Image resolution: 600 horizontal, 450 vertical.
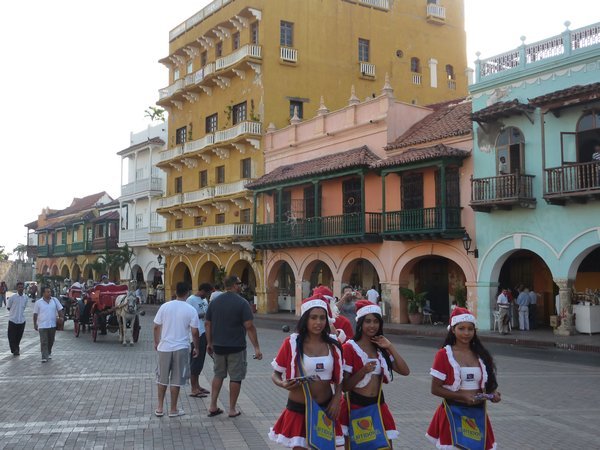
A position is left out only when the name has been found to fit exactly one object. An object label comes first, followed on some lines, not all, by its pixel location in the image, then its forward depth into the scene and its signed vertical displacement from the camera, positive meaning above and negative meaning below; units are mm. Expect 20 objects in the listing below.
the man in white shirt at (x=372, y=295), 22381 -1055
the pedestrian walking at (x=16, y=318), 15742 -1214
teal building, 20891 +3110
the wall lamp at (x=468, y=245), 24344 +647
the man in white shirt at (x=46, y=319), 14656 -1151
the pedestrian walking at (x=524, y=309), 23250 -1617
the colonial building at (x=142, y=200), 48406 +4883
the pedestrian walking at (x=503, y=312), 22891 -1690
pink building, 25406 +2657
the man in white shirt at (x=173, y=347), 8992 -1117
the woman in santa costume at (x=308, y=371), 5309 -858
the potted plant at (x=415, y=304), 26766 -1635
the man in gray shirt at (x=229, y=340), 8812 -998
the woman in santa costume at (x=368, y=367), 5402 -844
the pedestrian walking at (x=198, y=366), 10554 -1596
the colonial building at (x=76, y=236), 56250 +2859
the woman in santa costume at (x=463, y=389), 5320 -1020
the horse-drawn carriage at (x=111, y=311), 18545 -1320
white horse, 18422 -1314
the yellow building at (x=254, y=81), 36719 +10743
